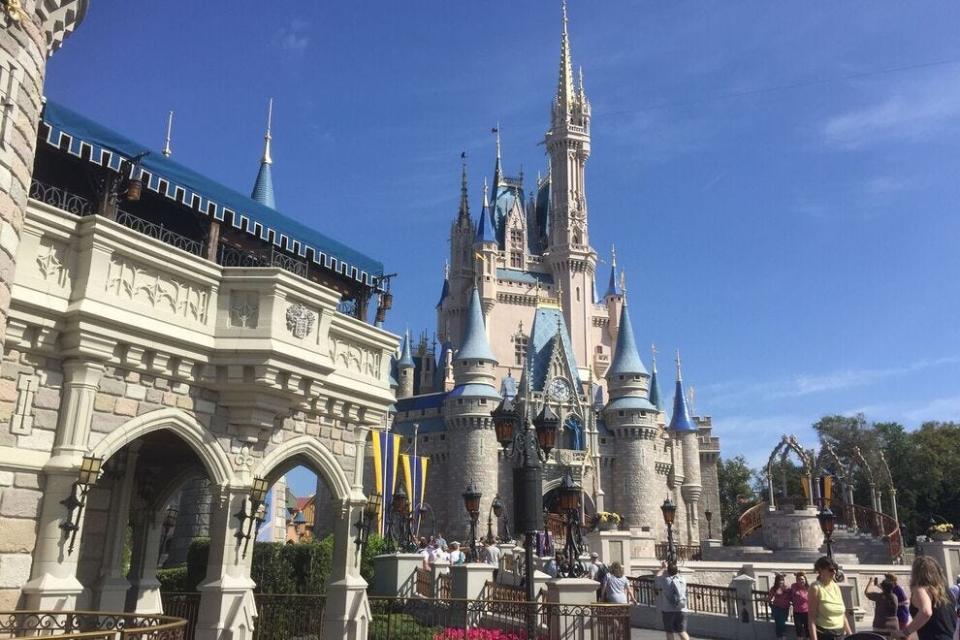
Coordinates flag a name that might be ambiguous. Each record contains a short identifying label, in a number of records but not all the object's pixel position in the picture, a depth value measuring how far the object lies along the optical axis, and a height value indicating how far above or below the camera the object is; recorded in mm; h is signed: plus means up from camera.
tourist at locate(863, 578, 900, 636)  11273 -822
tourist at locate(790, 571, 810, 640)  12125 -887
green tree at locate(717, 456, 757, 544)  78969 +6221
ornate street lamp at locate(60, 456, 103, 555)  9195 +585
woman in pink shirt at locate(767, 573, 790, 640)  14766 -945
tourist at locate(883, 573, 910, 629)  11102 -720
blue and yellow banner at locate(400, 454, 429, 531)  39678 +3504
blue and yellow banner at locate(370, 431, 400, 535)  35688 +3636
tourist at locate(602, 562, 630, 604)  12969 -599
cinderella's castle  51781 +12546
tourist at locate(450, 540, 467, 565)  19691 -198
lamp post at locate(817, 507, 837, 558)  19828 +721
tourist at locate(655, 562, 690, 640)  11734 -813
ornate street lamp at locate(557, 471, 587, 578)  13546 +560
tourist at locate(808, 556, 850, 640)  8875 -594
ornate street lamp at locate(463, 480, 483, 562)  20688 +1141
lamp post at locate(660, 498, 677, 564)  25389 +1201
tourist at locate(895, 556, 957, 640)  7039 -474
